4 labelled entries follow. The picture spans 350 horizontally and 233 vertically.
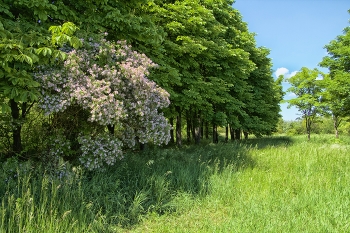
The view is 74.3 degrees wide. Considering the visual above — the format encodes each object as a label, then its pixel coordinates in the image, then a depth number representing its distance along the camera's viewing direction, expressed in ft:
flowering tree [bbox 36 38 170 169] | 16.34
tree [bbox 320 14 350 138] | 58.47
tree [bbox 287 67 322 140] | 78.89
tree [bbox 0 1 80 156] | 13.47
